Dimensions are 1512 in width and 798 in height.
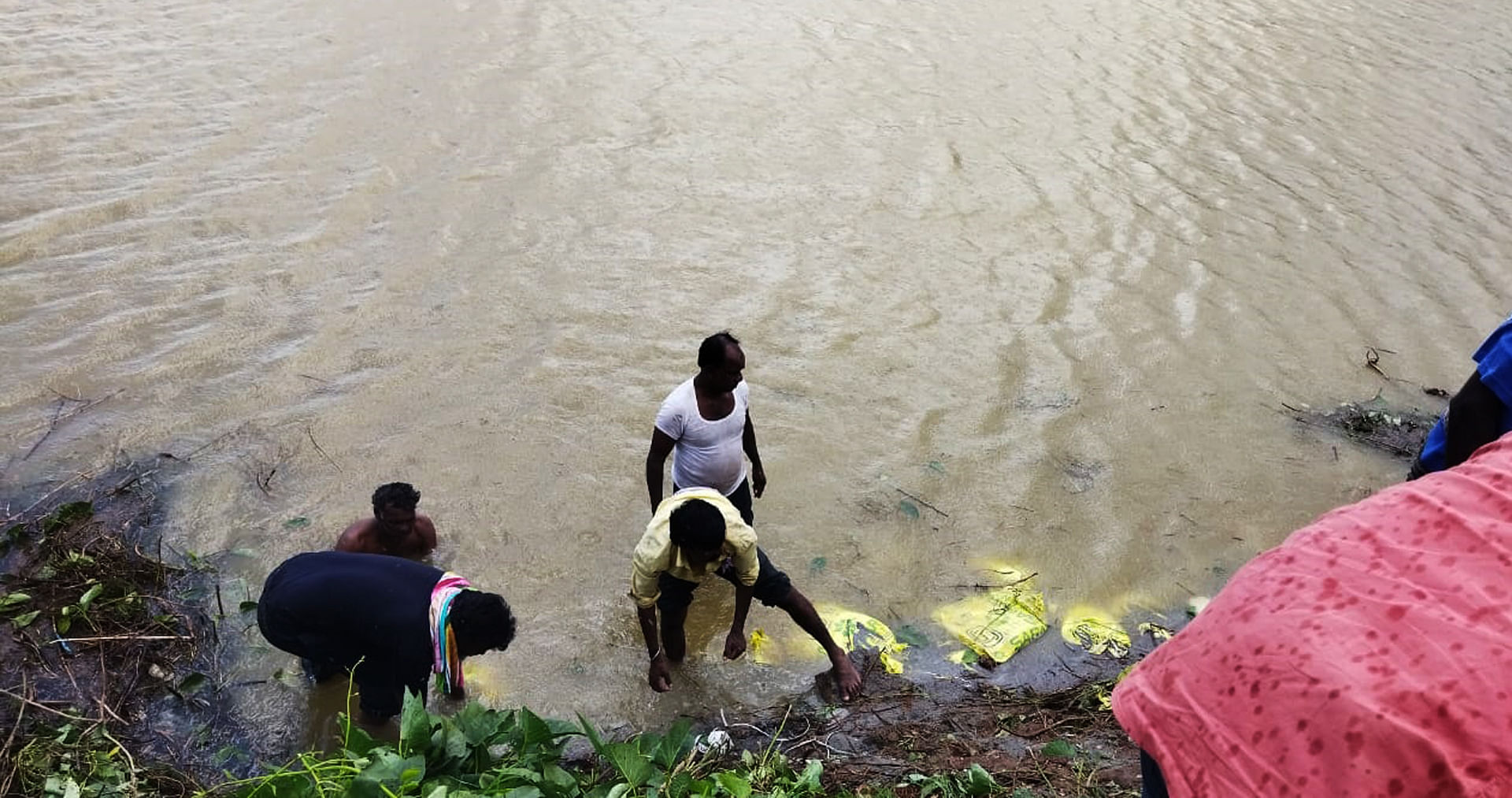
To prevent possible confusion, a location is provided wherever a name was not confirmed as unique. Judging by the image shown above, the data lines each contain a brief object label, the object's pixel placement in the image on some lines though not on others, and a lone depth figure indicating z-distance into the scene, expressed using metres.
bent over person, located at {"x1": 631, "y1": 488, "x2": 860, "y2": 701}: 3.40
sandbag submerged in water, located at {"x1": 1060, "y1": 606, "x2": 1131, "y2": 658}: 4.29
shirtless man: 4.04
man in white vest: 3.79
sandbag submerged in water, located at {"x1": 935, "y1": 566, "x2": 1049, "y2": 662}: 4.26
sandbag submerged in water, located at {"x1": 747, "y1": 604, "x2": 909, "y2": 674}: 4.20
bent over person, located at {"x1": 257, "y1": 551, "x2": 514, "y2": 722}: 3.15
